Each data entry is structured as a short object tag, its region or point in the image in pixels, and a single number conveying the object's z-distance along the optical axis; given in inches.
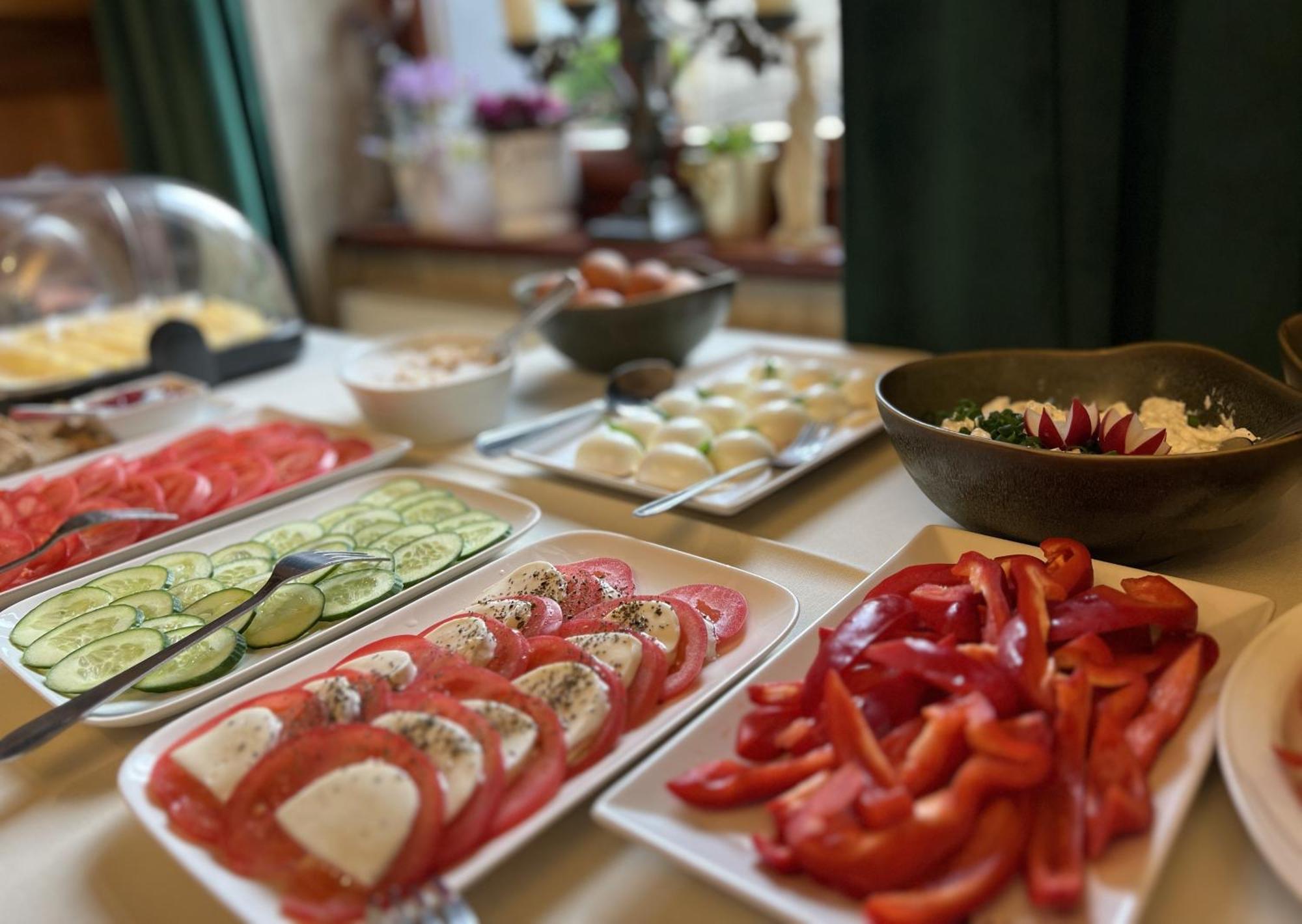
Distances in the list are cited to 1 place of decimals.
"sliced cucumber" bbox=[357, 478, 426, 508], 44.4
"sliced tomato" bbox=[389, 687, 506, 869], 22.3
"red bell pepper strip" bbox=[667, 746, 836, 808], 23.4
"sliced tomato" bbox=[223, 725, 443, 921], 21.6
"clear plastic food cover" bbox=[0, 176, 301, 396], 77.5
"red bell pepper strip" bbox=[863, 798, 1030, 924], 19.5
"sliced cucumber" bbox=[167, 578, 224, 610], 36.4
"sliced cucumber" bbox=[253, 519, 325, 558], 40.6
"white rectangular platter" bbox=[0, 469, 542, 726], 29.4
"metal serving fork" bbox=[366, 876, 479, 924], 20.6
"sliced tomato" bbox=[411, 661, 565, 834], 23.4
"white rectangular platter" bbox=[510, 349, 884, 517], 40.8
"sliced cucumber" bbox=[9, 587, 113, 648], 34.2
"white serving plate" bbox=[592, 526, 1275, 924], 20.1
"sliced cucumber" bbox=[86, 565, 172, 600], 37.4
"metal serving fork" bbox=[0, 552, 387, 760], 26.0
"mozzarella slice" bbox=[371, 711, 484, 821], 22.9
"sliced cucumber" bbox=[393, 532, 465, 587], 37.0
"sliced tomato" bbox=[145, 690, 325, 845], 23.9
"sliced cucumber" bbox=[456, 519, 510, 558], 38.6
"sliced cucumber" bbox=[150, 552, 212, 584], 38.2
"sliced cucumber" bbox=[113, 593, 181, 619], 35.1
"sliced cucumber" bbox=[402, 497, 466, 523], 42.3
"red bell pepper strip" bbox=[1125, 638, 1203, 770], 23.5
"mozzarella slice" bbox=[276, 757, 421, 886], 21.5
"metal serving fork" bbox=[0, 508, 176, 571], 39.4
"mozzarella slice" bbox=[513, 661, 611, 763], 25.4
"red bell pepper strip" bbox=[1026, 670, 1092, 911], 19.6
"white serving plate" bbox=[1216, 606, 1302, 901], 20.5
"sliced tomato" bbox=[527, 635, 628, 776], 25.3
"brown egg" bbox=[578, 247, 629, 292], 64.9
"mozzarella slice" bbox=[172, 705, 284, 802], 24.5
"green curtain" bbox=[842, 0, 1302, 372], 45.5
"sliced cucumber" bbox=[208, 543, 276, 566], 39.5
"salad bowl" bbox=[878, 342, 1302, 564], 30.4
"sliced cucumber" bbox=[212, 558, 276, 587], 37.5
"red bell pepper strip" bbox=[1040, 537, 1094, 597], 29.3
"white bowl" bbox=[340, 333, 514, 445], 52.8
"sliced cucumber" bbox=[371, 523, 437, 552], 39.2
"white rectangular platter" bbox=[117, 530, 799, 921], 22.1
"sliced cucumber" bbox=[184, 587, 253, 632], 34.4
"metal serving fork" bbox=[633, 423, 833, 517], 38.7
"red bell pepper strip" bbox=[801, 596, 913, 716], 25.7
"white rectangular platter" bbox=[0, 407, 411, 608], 39.3
